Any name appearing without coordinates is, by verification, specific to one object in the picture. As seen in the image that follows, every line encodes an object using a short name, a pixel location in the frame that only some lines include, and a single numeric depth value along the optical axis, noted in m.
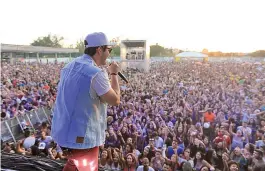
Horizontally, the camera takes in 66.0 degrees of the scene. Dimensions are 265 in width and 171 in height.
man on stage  0.90
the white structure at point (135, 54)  14.01
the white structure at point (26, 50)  17.15
